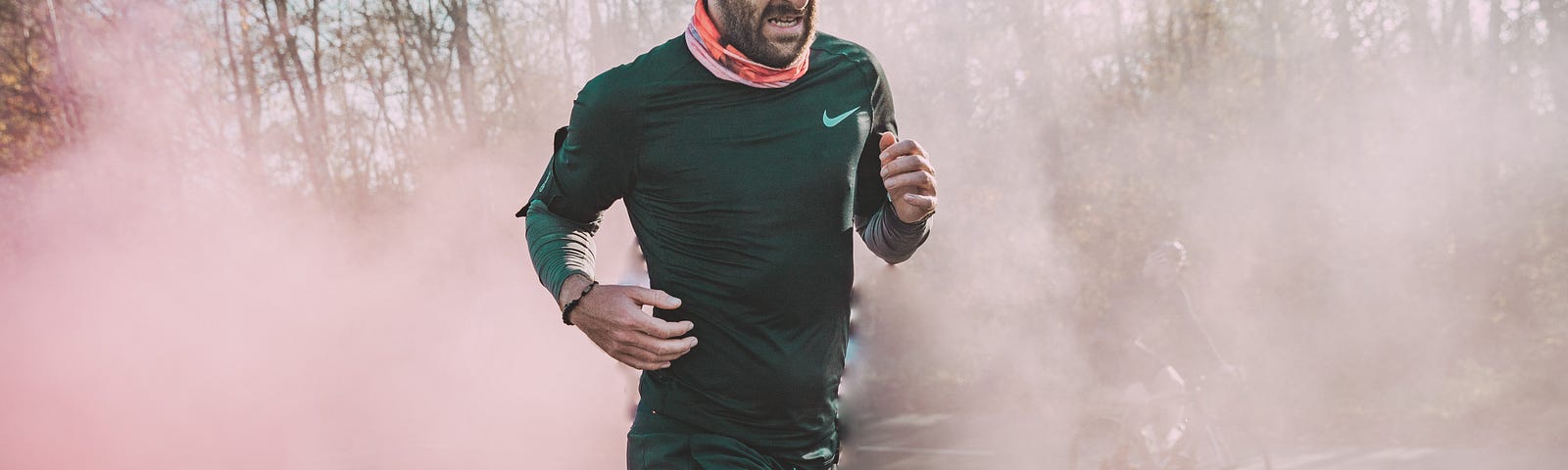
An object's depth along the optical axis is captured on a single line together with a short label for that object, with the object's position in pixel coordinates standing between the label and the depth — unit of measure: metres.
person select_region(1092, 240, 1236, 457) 6.22
